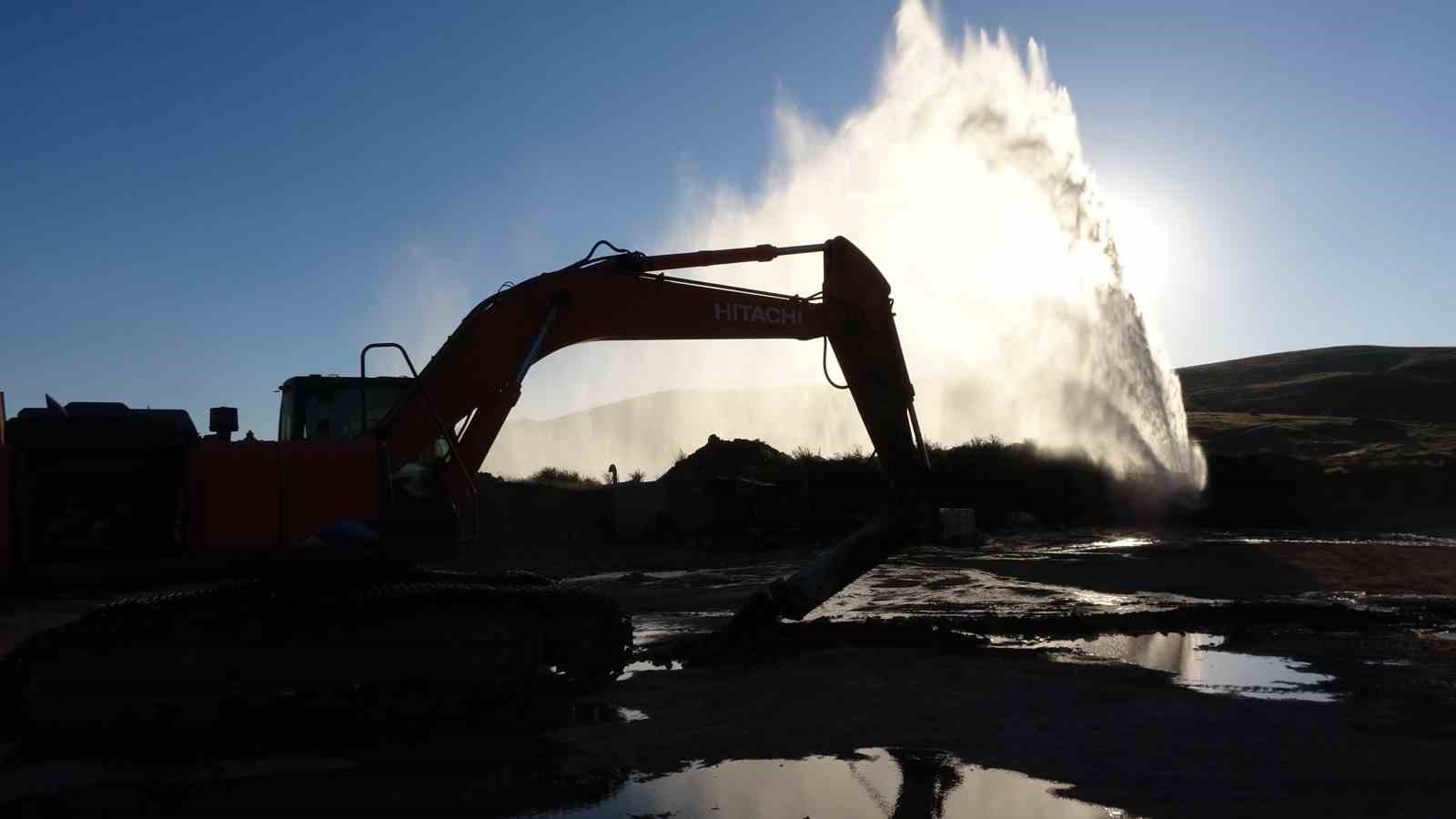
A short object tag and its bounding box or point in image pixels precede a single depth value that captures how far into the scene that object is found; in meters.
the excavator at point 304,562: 8.00
